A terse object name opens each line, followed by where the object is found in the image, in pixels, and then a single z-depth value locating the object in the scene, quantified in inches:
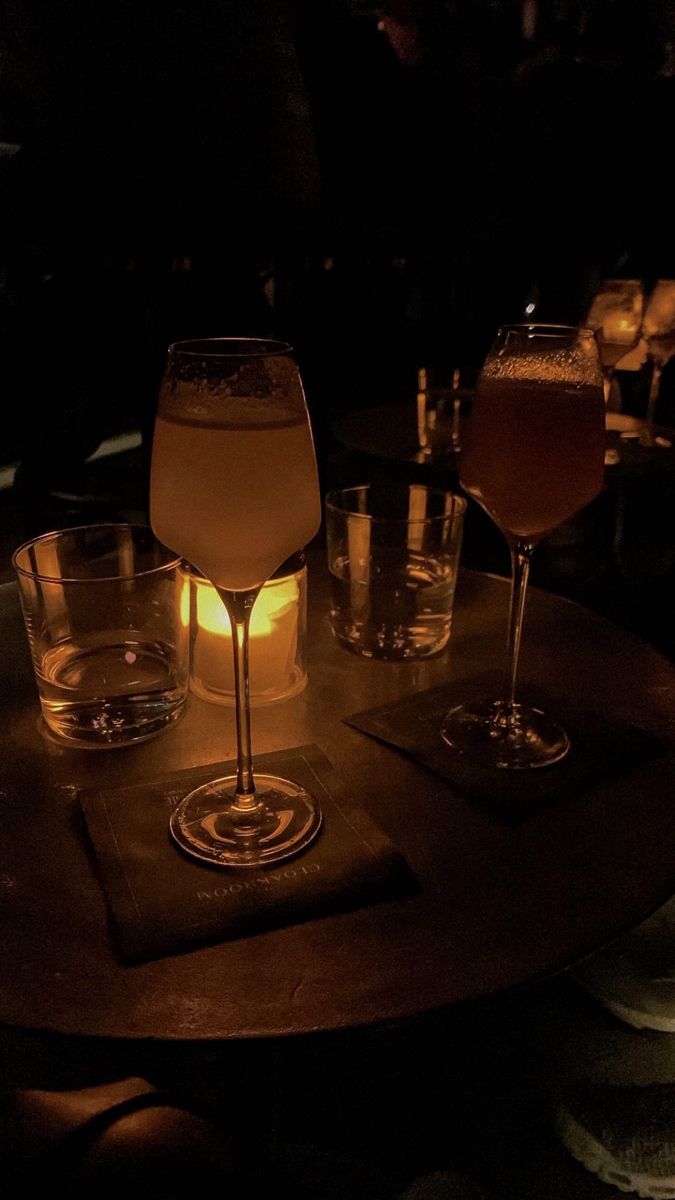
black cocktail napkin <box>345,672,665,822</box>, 26.0
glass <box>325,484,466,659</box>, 35.5
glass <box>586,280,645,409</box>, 73.4
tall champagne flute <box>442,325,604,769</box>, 28.4
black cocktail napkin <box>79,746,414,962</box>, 20.6
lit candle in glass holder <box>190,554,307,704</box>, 32.0
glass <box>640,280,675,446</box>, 76.3
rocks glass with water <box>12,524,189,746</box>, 29.0
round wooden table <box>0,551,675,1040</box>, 18.7
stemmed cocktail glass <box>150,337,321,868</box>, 23.0
